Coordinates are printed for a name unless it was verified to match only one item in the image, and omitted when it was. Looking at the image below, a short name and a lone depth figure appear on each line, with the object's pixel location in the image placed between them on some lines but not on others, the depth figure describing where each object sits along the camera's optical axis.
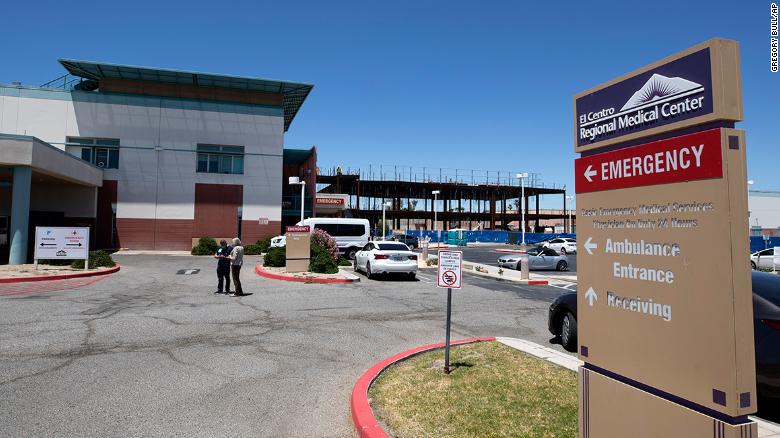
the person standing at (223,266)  13.88
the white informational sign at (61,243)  18.03
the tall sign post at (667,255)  2.26
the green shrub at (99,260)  19.53
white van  27.42
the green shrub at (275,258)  21.17
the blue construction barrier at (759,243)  43.06
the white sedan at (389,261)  18.17
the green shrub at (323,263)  18.97
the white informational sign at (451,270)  6.52
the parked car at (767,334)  4.68
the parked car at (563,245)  40.76
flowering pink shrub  22.23
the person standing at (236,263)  13.39
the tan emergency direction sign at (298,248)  18.50
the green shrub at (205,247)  33.00
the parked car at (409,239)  51.73
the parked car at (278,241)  31.13
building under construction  75.69
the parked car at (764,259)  26.70
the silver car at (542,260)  24.84
